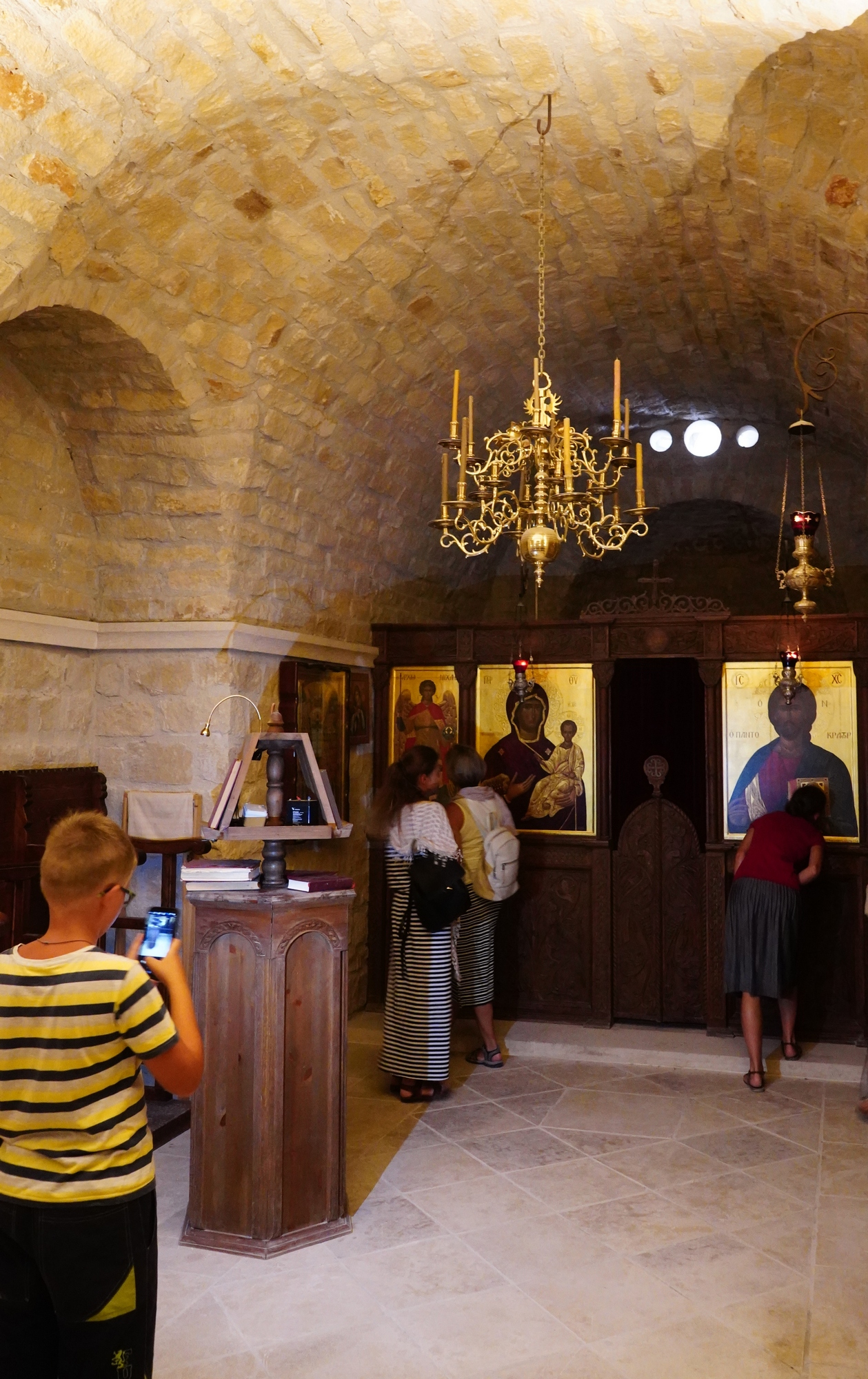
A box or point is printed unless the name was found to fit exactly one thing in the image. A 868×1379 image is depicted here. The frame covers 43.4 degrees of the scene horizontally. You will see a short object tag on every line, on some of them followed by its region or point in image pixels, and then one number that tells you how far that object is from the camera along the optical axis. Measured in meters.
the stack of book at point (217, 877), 3.96
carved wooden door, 6.90
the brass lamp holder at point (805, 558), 4.87
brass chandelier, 4.14
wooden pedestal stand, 3.84
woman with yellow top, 6.05
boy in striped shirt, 2.09
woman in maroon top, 5.93
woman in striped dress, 5.38
